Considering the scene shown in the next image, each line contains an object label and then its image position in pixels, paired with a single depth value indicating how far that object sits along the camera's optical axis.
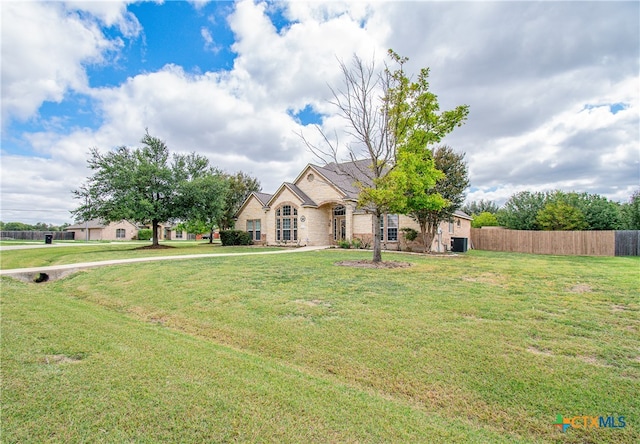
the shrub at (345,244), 22.02
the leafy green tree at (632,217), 25.03
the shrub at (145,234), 51.03
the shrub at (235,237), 27.61
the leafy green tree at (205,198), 24.45
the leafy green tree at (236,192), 33.62
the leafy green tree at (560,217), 25.45
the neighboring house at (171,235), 59.22
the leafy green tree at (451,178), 18.08
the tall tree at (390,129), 12.07
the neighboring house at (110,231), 55.53
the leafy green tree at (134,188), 22.66
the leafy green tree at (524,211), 29.53
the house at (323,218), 22.02
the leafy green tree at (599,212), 25.16
